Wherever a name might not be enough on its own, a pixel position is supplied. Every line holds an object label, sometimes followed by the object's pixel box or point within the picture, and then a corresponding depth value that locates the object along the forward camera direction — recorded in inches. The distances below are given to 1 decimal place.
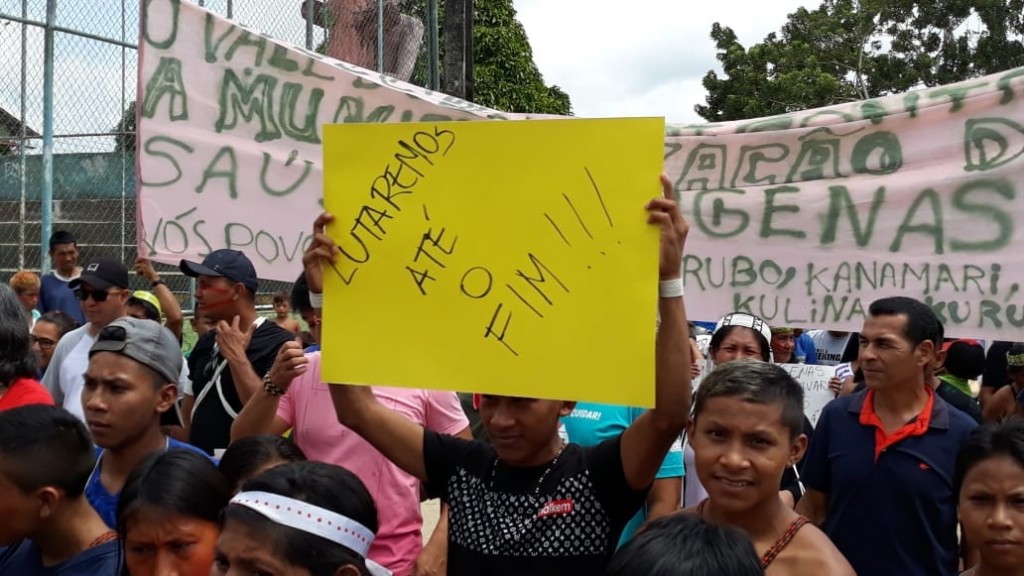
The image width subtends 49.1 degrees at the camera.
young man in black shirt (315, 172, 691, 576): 93.5
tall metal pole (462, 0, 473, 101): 316.5
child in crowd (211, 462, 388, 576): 86.5
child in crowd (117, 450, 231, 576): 99.0
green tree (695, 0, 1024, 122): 1279.5
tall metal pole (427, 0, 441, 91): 355.3
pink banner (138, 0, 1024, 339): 159.0
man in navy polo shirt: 133.3
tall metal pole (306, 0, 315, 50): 298.2
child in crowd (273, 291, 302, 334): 352.2
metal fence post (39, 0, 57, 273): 255.3
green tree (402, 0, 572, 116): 917.2
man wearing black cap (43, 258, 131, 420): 182.5
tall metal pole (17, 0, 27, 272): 263.7
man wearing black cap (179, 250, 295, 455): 150.3
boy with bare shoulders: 96.8
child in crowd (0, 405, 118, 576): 98.7
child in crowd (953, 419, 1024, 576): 104.4
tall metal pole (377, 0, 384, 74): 320.2
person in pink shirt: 133.4
